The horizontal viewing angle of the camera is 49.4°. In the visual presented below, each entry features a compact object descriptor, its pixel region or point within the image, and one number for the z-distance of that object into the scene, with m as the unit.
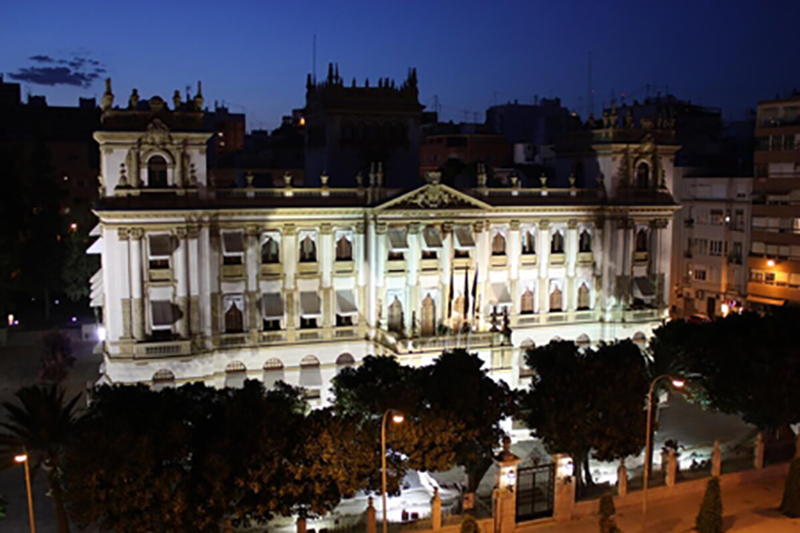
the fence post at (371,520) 38.03
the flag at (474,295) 57.71
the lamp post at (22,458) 31.88
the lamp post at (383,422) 34.16
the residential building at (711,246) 80.69
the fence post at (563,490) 42.06
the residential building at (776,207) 75.44
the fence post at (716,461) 47.16
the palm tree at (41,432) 35.19
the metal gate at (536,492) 42.41
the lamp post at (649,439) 38.84
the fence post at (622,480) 43.97
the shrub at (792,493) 43.34
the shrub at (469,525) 36.94
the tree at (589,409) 43.03
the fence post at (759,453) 48.94
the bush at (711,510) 40.34
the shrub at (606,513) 38.72
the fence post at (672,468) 45.31
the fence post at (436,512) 39.34
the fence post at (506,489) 40.50
